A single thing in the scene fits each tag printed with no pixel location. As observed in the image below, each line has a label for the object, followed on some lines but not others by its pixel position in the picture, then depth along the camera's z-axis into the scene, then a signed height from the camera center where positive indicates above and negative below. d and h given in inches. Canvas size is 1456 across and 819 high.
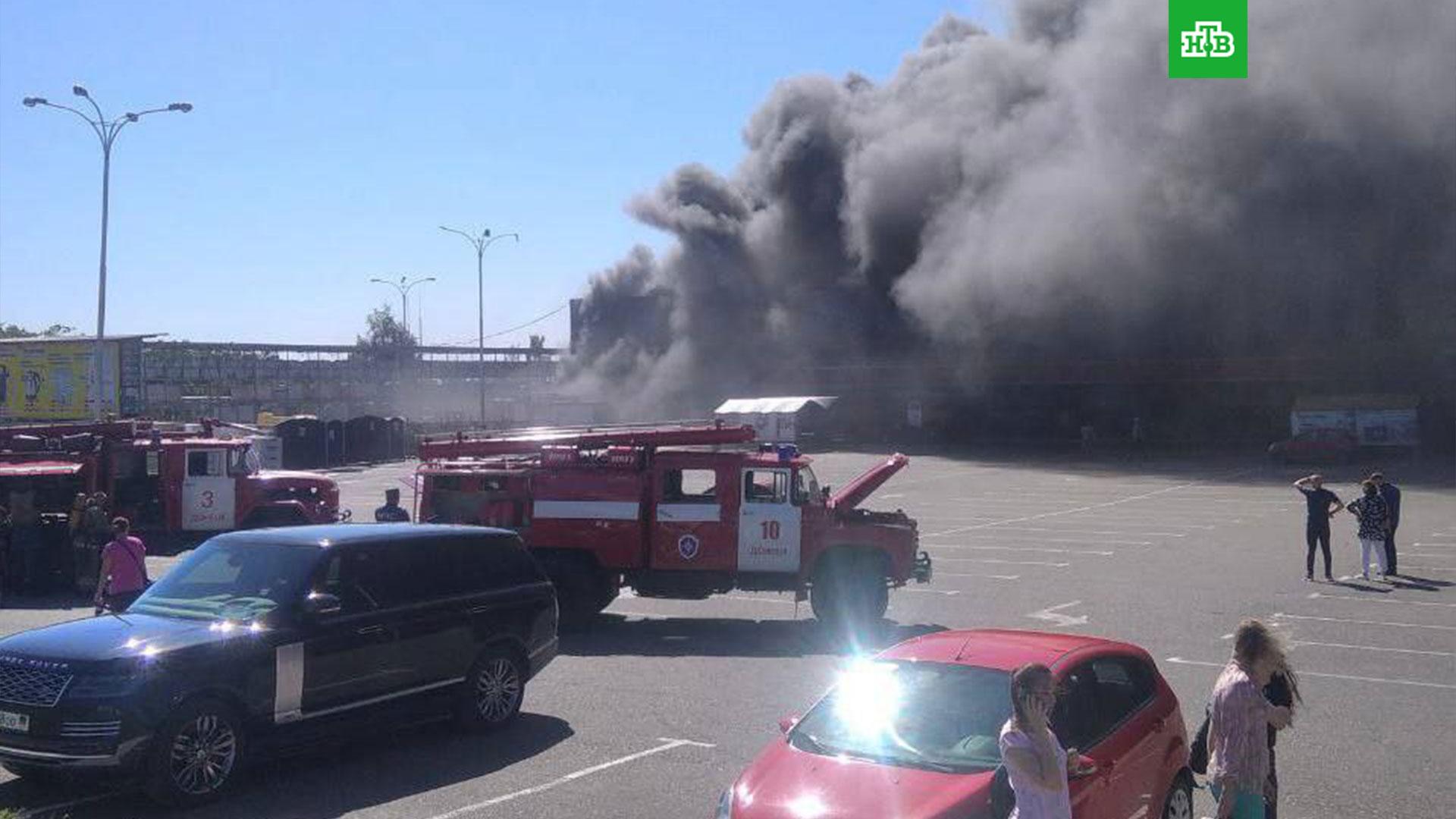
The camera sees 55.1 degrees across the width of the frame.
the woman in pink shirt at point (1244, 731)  230.2 -48.4
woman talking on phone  192.5 -43.7
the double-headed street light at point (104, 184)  1274.7 +238.1
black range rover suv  306.0 -54.5
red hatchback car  223.5 -52.5
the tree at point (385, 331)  4831.4 +360.5
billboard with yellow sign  1722.4 +59.9
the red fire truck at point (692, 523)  604.7 -39.2
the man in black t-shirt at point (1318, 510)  745.0 -36.9
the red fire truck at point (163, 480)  806.5 -31.4
